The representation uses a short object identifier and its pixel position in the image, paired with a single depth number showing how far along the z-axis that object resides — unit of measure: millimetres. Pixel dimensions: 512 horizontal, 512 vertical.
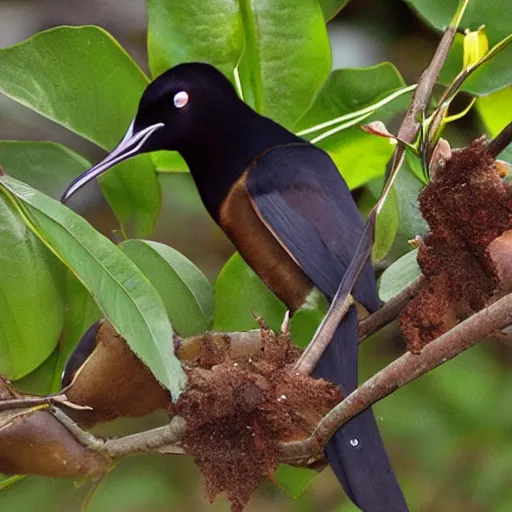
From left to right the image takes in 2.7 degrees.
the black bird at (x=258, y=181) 5561
